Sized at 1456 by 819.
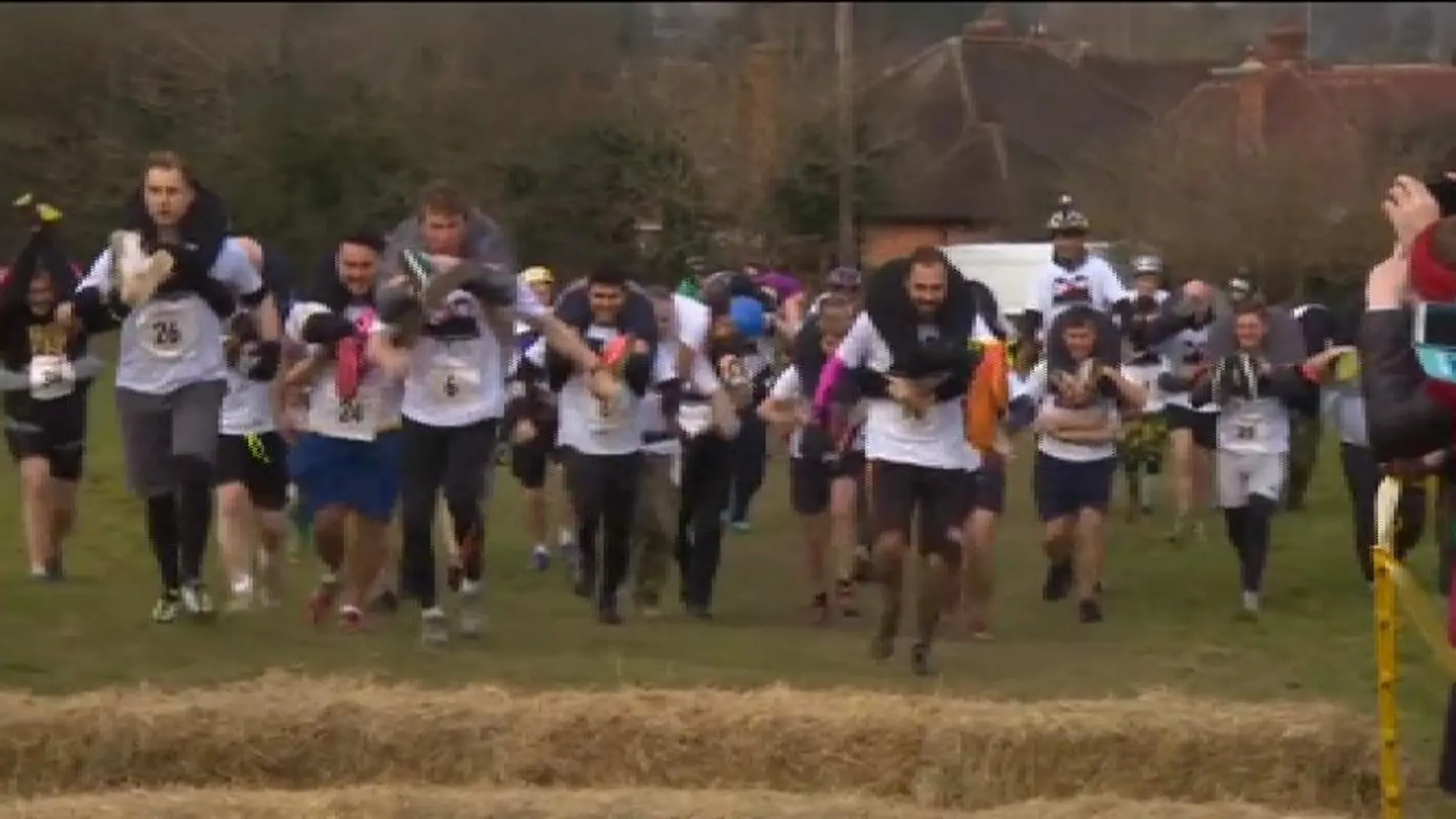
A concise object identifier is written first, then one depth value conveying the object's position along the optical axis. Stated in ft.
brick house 139.03
